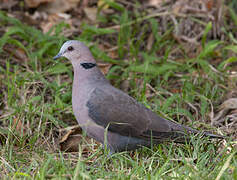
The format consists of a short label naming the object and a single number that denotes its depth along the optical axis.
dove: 7.09
